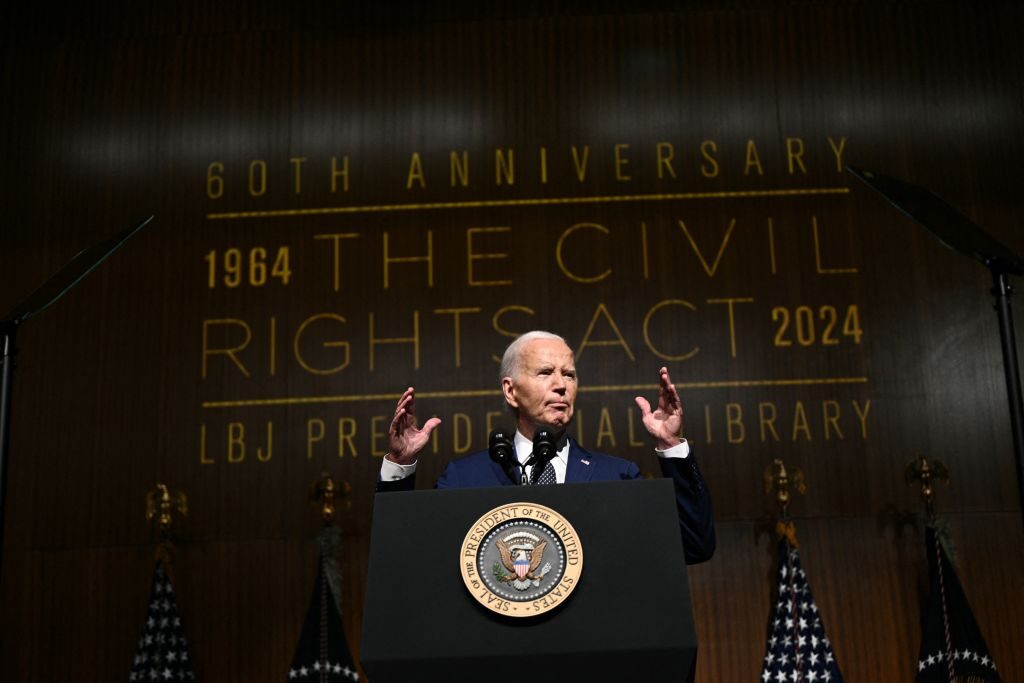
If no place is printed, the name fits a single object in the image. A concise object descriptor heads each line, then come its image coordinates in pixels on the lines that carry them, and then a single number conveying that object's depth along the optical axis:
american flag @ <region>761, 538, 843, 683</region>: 5.64
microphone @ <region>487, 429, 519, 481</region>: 2.79
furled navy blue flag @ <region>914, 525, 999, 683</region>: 5.53
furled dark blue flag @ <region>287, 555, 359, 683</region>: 5.67
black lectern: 2.24
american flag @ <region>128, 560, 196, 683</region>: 5.80
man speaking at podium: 3.04
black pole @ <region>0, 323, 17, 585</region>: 3.56
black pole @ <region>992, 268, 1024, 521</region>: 3.14
